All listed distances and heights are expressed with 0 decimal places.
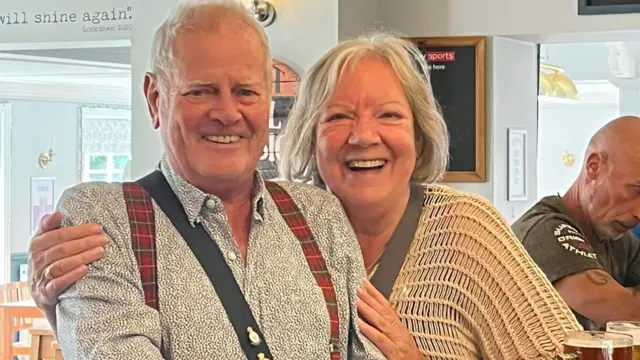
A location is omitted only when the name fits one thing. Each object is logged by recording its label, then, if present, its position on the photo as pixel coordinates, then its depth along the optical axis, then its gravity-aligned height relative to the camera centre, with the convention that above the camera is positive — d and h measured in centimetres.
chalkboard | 456 +39
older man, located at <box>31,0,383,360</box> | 145 -11
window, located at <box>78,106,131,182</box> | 1161 +43
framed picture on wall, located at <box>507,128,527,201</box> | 468 +9
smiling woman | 196 -9
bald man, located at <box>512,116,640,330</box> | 228 -13
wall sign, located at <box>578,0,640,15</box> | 427 +77
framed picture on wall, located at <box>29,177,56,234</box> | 1080 -20
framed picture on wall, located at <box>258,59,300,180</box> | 447 +36
